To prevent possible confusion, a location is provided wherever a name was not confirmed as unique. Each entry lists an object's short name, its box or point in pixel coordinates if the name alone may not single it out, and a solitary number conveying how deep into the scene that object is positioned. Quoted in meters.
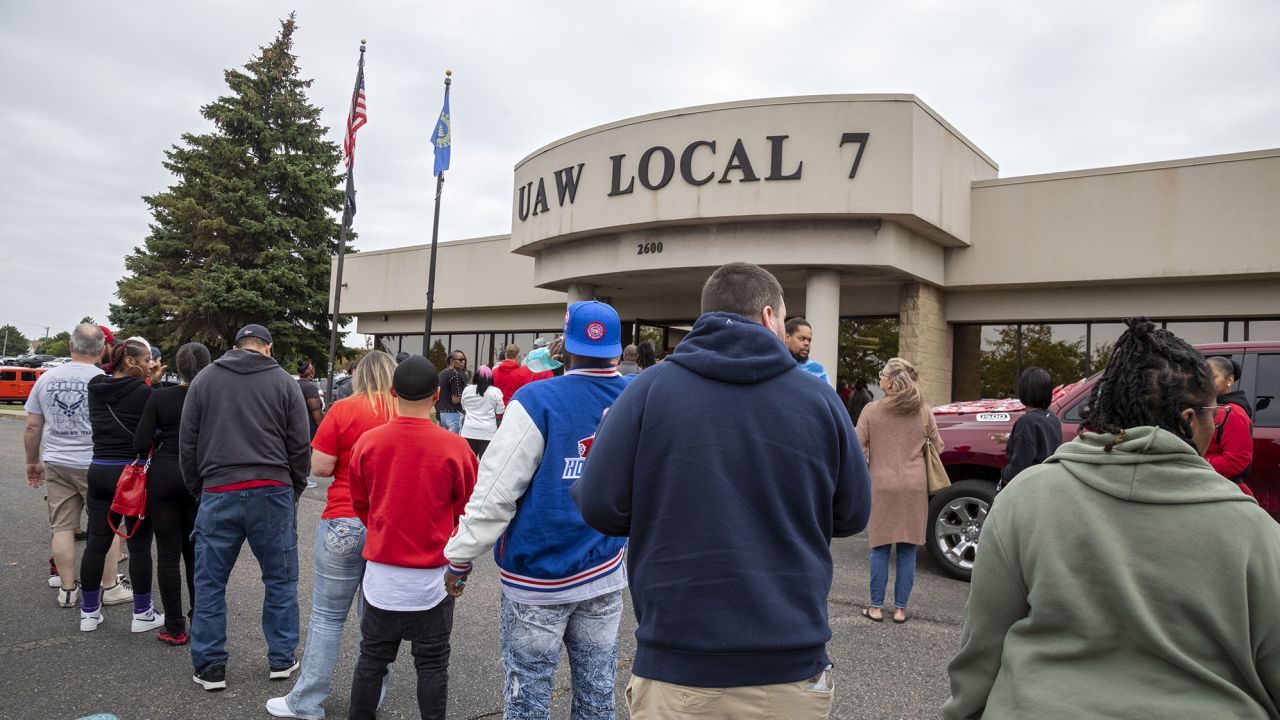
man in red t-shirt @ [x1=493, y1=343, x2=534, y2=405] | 9.61
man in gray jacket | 4.32
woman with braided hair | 1.52
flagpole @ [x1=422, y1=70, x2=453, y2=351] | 18.59
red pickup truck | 6.18
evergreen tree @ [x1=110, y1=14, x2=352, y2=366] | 29.03
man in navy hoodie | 2.00
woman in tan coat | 5.64
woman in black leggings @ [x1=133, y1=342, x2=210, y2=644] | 4.88
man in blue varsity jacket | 2.88
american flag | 18.86
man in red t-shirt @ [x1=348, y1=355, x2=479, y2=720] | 3.39
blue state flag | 18.84
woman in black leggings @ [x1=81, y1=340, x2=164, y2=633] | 5.18
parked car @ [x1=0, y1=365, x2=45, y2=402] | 36.69
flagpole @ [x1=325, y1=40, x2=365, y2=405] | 19.20
